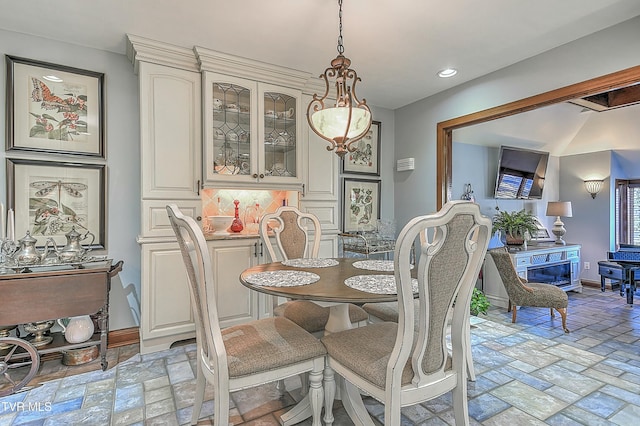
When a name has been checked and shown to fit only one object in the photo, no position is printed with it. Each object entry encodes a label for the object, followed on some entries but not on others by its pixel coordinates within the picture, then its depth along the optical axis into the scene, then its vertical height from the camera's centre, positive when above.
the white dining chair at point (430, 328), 1.21 -0.47
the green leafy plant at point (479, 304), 3.47 -0.98
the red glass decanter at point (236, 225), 3.11 -0.13
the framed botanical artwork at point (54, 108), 2.45 +0.81
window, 5.07 -0.02
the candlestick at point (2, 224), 2.27 -0.09
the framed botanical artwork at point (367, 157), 4.05 +0.68
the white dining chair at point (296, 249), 2.04 -0.31
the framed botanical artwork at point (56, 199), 2.47 +0.10
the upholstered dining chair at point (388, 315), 2.15 -0.69
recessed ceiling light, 3.14 +1.33
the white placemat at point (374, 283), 1.51 -0.36
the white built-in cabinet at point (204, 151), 2.63 +0.54
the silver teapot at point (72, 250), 2.33 -0.27
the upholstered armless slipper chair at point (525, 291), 3.17 -0.79
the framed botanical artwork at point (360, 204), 4.04 +0.08
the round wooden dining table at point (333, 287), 1.45 -0.37
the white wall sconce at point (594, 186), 5.05 +0.37
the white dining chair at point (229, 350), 1.37 -0.64
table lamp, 4.88 -0.04
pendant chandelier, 1.95 +0.56
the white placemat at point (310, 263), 2.20 -0.36
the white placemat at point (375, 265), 2.07 -0.36
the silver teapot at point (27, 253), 2.21 -0.28
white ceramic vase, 2.37 -0.85
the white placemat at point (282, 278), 1.67 -0.36
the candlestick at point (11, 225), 2.18 -0.09
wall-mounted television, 4.71 +0.56
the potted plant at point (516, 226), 4.28 -0.21
